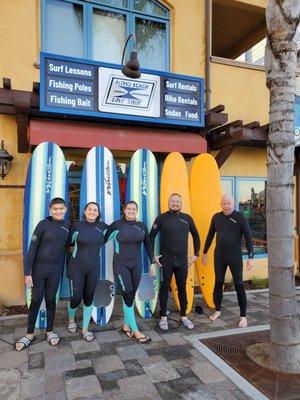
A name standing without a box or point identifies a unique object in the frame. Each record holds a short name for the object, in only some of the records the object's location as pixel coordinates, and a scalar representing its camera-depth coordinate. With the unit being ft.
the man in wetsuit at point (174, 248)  14.52
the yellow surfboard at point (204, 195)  17.52
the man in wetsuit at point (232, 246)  14.80
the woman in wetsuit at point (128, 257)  13.25
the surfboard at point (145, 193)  16.08
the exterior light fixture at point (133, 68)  14.82
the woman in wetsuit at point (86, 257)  13.02
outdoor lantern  16.49
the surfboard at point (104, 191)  15.37
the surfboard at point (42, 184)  14.94
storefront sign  15.80
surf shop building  16.37
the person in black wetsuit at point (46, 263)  12.40
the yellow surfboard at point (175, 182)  17.25
